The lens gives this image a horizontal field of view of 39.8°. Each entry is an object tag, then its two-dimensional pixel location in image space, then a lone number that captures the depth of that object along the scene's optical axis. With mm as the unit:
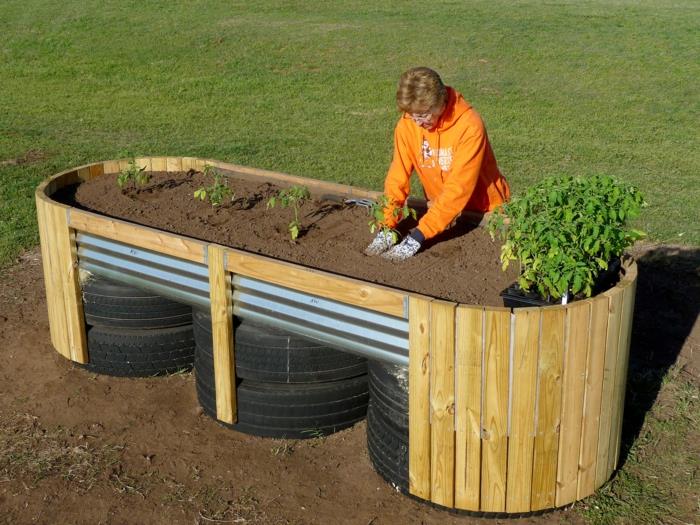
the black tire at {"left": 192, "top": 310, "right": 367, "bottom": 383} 5348
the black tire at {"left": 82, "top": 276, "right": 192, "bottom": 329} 6141
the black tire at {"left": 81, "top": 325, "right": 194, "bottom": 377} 6230
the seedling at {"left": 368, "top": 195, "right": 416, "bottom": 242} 5699
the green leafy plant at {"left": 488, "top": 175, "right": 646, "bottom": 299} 4594
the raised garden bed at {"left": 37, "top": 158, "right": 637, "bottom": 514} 4457
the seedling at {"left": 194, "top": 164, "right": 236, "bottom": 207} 6523
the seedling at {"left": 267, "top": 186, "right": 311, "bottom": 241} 5996
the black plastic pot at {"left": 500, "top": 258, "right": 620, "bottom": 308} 4691
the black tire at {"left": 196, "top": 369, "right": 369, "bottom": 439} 5461
